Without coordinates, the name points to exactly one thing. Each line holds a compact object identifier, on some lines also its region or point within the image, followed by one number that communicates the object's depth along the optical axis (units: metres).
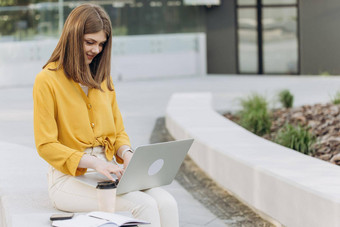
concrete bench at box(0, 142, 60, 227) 3.72
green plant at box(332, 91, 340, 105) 9.95
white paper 3.23
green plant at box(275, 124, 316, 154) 7.41
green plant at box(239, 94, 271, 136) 9.20
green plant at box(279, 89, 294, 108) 11.29
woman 3.78
